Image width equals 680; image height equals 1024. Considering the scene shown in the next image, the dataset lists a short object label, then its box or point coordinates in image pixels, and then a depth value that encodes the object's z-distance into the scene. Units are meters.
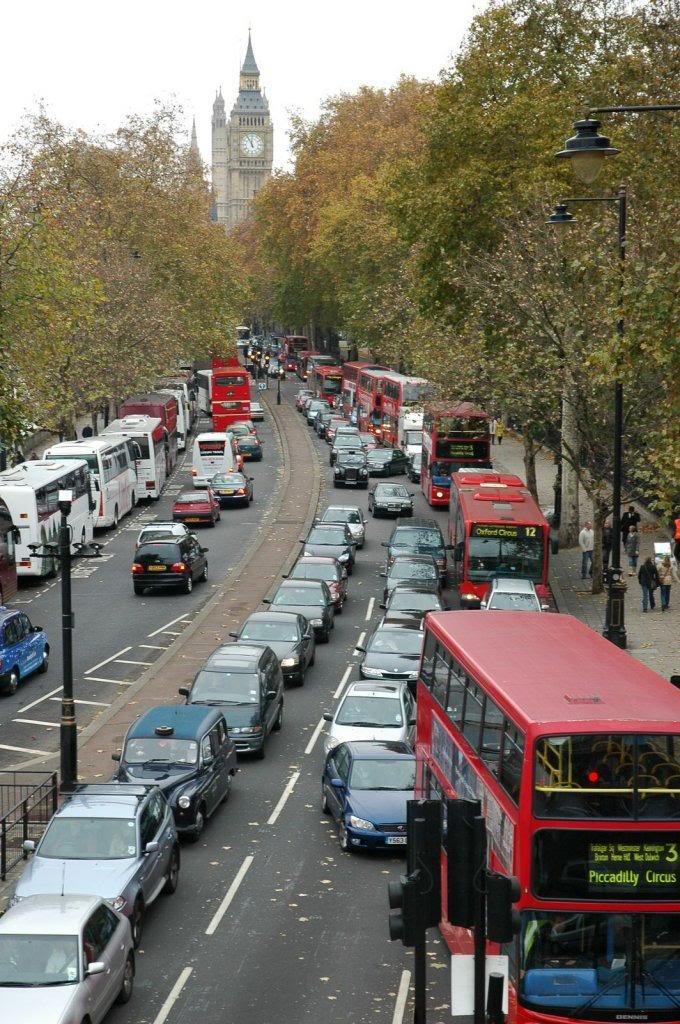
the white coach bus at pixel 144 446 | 55.91
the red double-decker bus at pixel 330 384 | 98.35
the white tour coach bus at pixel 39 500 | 39.84
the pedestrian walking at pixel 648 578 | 35.91
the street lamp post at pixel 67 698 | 21.44
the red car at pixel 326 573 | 37.38
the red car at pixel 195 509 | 51.28
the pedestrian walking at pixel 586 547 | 40.56
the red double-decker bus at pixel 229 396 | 81.44
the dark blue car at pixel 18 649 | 28.58
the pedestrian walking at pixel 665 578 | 35.75
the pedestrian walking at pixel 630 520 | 40.33
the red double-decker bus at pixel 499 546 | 35.47
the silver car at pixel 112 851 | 16.11
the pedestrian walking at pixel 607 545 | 39.84
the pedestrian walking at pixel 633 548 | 39.59
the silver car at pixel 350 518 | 46.44
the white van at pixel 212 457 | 60.69
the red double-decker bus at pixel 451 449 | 52.84
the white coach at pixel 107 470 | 48.50
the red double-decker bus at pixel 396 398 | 68.19
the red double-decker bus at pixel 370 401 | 75.69
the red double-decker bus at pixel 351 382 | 84.88
